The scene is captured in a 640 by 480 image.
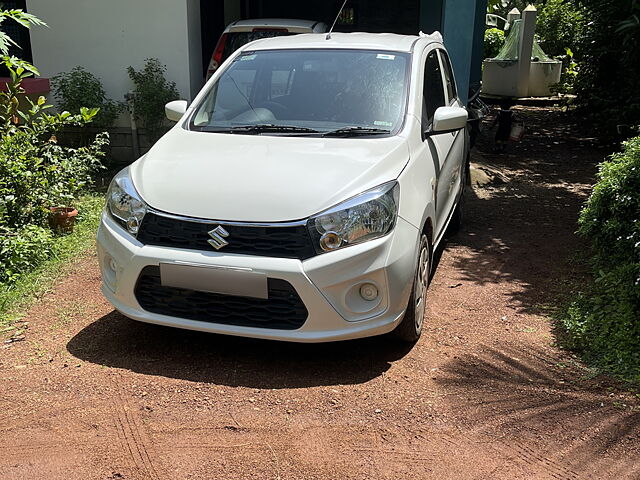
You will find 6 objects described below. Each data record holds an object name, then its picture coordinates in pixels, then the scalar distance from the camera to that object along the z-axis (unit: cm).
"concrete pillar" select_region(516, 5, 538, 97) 1661
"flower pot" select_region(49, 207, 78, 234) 622
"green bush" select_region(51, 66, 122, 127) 878
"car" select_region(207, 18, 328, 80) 899
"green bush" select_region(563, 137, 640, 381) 420
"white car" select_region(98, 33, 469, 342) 362
